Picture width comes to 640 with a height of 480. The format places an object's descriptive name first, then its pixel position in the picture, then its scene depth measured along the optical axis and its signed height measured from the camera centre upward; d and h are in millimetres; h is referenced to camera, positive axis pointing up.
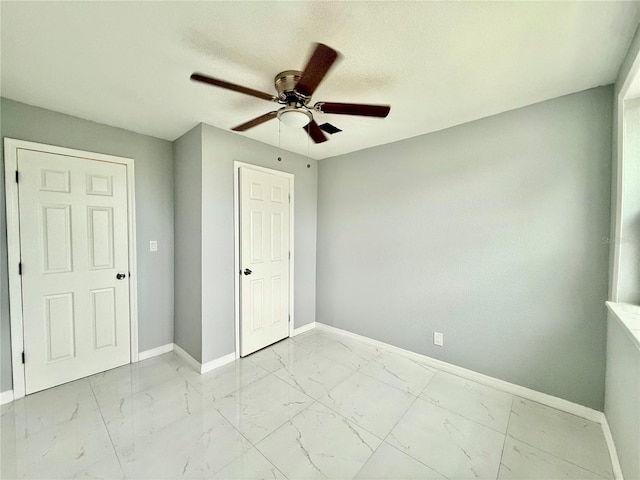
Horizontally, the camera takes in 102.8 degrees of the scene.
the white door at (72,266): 2074 -303
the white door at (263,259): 2713 -299
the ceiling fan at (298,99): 1285 +764
